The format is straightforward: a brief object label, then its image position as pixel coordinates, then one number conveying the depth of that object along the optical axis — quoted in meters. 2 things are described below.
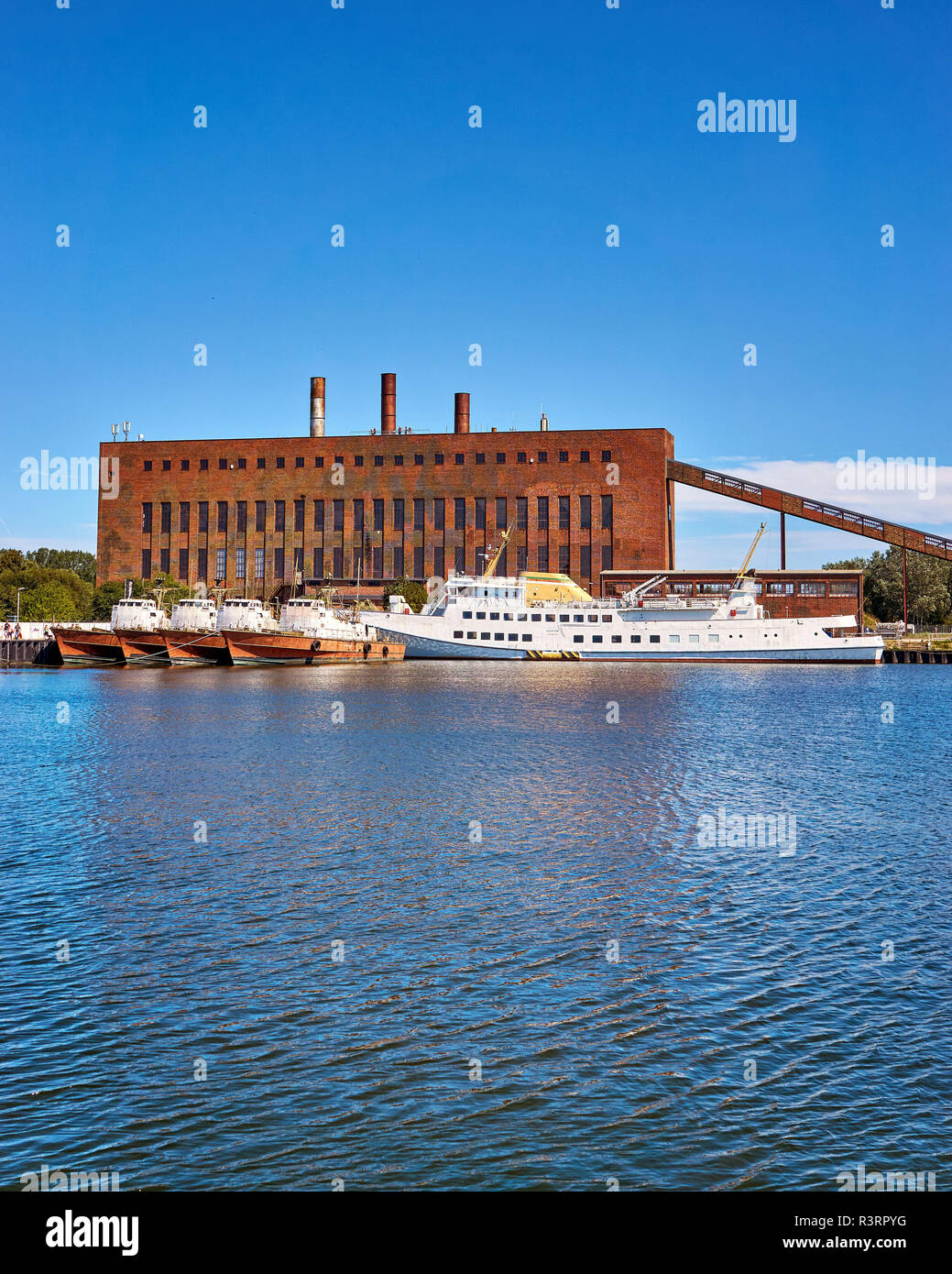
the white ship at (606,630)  106.75
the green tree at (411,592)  126.50
